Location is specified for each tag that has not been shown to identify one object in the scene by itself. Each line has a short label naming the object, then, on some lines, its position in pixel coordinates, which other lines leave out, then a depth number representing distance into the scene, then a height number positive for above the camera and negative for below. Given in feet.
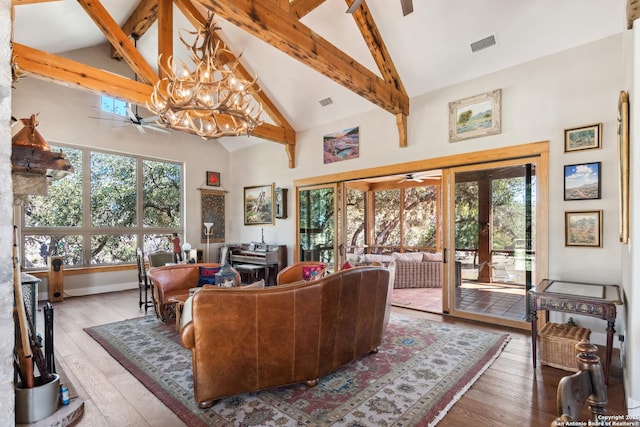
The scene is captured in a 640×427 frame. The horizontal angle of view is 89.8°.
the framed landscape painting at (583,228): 11.84 -0.86
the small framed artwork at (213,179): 27.20 +2.75
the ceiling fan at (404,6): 9.47 +6.38
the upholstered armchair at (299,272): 14.53 -2.86
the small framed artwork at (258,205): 25.30 +0.46
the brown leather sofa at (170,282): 14.01 -3.25
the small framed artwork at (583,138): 11.94 +2.59
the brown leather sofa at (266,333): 7.34 -3.00
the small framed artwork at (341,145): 19.93 +4.11
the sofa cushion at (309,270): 14.74 -2.80
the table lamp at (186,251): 20.63 -2.74
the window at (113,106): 21.75 +7.34
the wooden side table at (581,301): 8.95 -2.80
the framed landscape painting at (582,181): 11.91 +0.93
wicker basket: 9.71 -4.32
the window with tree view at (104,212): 19.67 +0.06
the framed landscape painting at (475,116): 14.47 +4.28
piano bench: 22.71 -4.35
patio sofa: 22.27 -4.35
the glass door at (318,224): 21.38 -0.98
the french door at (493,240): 13.97 -1.51
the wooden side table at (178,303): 12.47 -3.62
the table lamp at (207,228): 25.20 -1.42
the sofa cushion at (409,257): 22.43 -3.44
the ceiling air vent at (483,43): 13.64 +7.09
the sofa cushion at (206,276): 15.78 -3.21
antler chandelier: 10.79 +4.17
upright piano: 22.94 -3.48
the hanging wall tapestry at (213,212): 26.78 -0.11
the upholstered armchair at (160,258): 18.90 -2.80
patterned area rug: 7.39 -4.84
